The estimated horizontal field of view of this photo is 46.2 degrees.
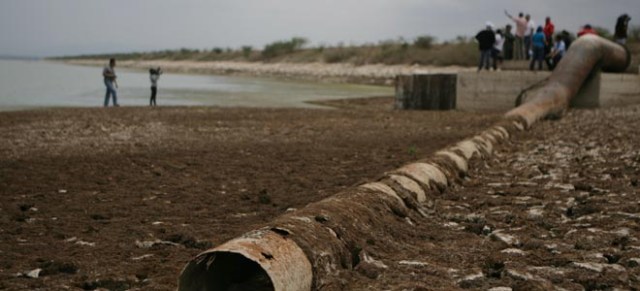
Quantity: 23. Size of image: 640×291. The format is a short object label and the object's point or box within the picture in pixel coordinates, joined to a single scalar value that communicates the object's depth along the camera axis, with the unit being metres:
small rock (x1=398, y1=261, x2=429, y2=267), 4.83
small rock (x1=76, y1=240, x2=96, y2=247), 5.57
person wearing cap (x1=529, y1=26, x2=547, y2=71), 22.02
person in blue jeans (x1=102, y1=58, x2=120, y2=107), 23.22
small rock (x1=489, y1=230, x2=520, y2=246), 5.55
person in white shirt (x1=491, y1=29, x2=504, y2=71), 23.28
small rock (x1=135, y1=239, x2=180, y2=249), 5.54
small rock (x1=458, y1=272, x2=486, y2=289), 4.42
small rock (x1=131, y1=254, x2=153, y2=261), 5.15
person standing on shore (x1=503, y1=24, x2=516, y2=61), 25.14
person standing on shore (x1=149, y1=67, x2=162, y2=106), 24.22
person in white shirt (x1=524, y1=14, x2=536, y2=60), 23.55
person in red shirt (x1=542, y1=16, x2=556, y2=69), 24.27
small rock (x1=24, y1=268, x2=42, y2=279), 4.71
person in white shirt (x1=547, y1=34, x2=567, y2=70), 23.25
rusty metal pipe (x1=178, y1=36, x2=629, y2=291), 3.76
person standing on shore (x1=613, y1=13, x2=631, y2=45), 23.99
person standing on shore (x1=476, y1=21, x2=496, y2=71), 21.75
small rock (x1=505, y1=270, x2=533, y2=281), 4.53
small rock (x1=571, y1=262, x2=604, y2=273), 4.68
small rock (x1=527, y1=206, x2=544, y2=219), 6.56
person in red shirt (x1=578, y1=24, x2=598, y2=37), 23.39
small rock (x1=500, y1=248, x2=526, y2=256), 5.18
